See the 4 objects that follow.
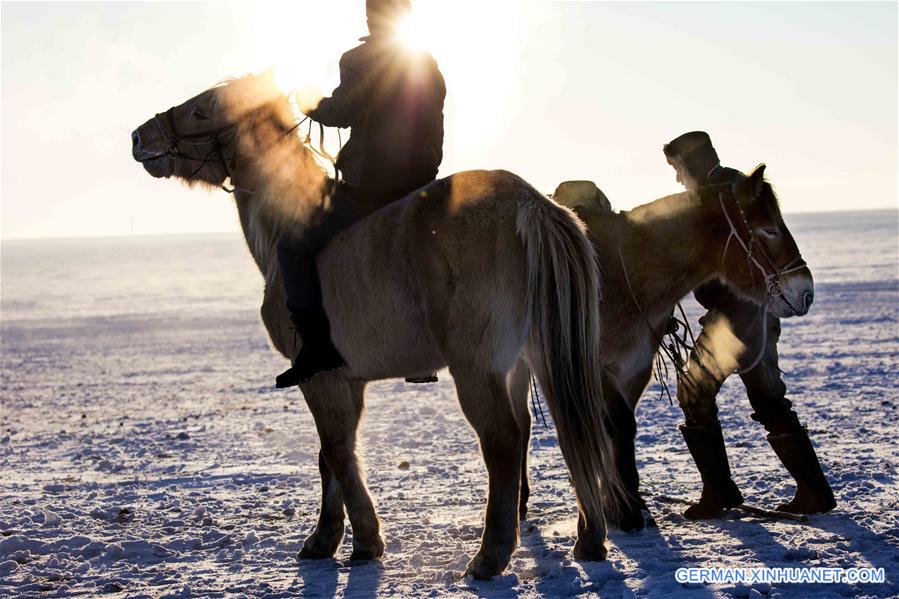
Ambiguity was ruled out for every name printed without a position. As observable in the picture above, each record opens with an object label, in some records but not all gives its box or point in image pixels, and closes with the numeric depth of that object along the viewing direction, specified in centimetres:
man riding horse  659
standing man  735
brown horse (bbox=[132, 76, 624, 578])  588
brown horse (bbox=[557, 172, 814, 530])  702
